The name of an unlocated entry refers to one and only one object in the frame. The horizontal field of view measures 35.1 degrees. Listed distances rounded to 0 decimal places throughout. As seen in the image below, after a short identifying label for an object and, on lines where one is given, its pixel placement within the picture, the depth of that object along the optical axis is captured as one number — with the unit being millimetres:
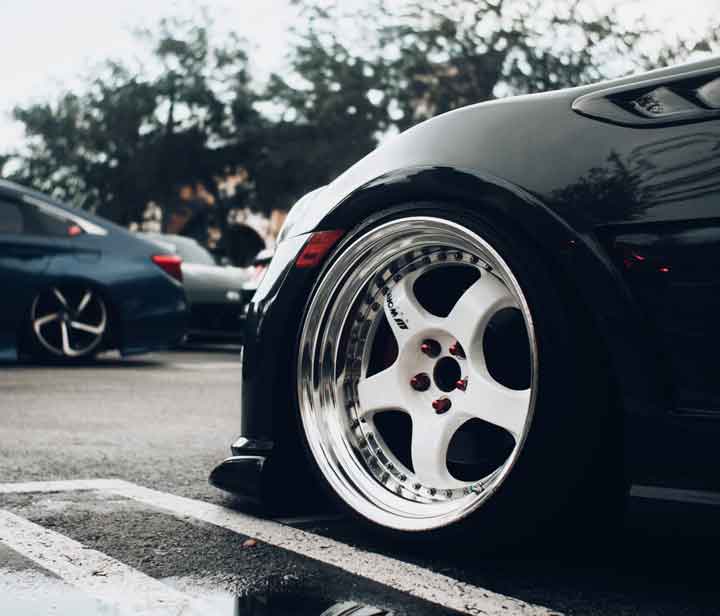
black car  2254
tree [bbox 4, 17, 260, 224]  33000
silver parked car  12516
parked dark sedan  7973
